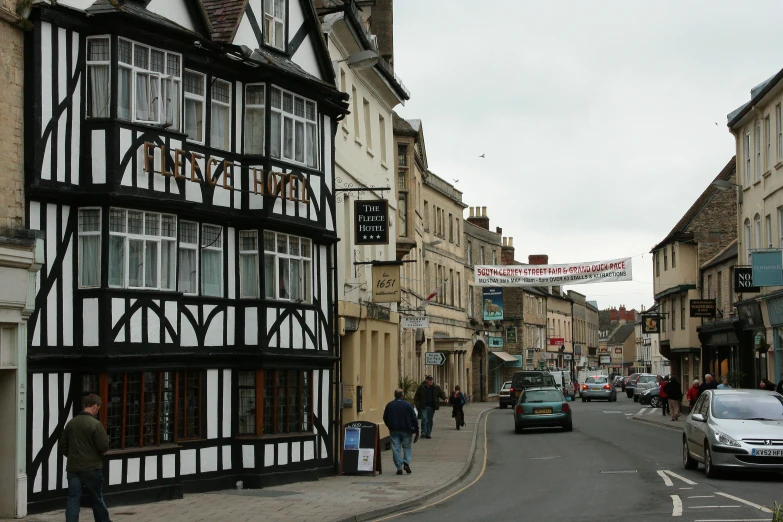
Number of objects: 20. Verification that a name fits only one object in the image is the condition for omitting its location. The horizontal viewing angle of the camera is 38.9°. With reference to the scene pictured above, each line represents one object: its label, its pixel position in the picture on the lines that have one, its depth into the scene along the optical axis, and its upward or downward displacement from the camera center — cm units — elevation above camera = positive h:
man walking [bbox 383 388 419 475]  2261 -157
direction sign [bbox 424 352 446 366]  4272 -40
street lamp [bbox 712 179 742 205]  4025 +586
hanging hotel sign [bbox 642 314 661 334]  5672 +117
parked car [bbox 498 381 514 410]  5888 -264
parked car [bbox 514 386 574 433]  3644 -210
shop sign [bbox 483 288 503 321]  6397 +250
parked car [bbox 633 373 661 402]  6569 -222
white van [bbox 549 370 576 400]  7075 -234
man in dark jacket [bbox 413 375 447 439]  3375 -165
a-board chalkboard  2272 -209
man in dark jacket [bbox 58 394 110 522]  1330 -124
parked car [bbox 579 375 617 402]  7088 -279
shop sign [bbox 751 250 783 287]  3325 +232
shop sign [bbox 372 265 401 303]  2734 +160
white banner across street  3909 +263
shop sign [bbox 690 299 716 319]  4612 +157
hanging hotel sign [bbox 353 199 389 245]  2577 +296
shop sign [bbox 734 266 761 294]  3547 +211
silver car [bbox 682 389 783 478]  1902 -151
